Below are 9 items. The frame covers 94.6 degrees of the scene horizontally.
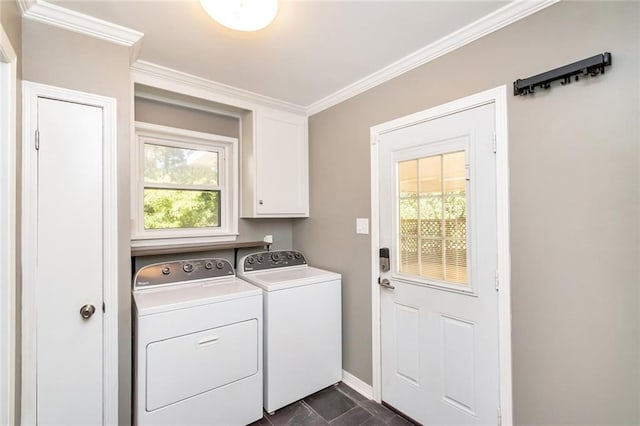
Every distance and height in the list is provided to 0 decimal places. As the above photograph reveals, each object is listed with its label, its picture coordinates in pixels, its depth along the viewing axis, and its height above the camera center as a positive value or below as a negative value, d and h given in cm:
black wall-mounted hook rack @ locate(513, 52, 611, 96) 125 +63
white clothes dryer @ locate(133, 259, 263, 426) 169 -82
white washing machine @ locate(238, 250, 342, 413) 211 -87
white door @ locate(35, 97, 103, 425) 151 -25
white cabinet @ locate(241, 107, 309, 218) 262 +47
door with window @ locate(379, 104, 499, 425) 165 -36
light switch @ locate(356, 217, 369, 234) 233 -9
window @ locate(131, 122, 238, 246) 237 +26
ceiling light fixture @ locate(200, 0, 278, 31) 132 +94
